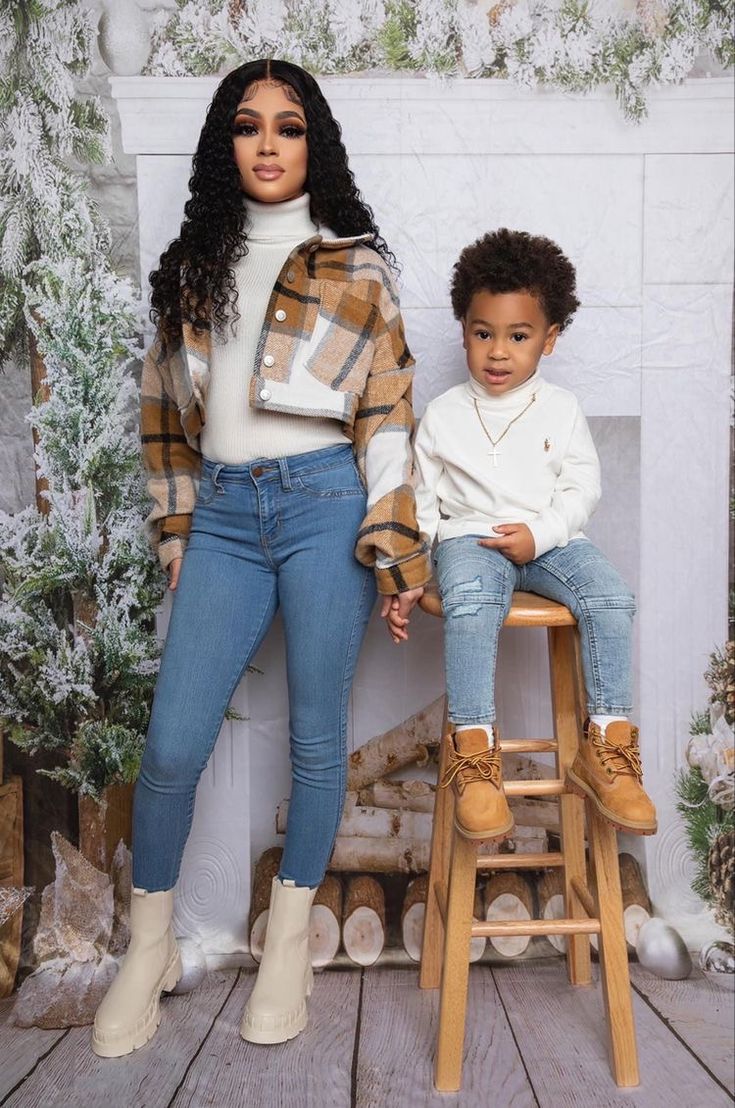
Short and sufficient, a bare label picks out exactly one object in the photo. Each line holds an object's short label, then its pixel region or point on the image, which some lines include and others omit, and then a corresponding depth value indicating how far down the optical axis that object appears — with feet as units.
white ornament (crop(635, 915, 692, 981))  6.09
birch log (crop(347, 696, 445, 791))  6.23
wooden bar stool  4.78
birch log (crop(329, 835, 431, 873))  6.24
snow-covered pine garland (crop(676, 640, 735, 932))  6.27
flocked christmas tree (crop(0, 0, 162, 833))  5.89
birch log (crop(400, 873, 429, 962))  6.15
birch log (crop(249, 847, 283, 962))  6.18
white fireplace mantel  5.90
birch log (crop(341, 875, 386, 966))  6.14
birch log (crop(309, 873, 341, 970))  6.13
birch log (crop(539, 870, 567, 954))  6.21
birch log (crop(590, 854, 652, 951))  6.26
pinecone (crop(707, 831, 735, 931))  6.28
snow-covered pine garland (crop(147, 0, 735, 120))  5.79
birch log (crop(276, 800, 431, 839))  6.25
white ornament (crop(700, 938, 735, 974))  6.14
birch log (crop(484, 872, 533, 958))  6.16
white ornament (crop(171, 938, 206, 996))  5.94
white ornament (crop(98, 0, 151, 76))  5.82
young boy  4.74
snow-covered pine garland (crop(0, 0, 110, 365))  5.84
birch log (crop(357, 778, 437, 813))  6.25
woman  5.09
